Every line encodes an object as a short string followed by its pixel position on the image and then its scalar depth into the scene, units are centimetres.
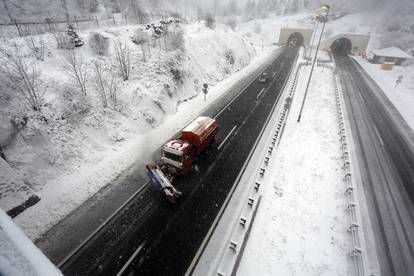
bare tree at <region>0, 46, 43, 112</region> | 1428
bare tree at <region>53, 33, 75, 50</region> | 2020
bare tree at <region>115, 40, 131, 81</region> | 2109
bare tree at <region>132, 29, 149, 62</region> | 2695
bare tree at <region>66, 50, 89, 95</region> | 1725
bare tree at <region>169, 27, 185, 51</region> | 2888
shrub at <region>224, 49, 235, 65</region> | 3866
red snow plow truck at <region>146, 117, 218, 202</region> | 1199
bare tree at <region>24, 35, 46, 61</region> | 1818
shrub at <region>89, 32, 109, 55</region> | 2245
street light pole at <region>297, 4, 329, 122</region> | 1580
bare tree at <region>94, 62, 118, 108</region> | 1795
